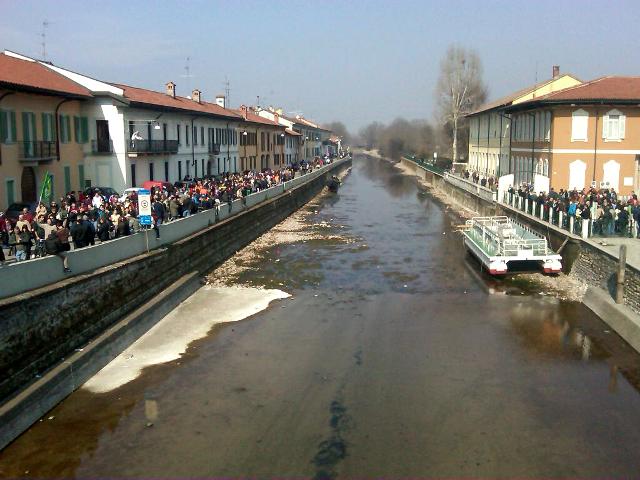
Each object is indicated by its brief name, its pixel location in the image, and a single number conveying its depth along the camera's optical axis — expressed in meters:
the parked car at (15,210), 22.33
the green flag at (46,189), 19.53
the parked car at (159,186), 30.39
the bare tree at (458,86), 88.25
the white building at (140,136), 33.03
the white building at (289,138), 84.62
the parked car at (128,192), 26.45
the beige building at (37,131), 25.22
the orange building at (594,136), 34.12
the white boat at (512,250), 24.25
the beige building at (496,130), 48.19
